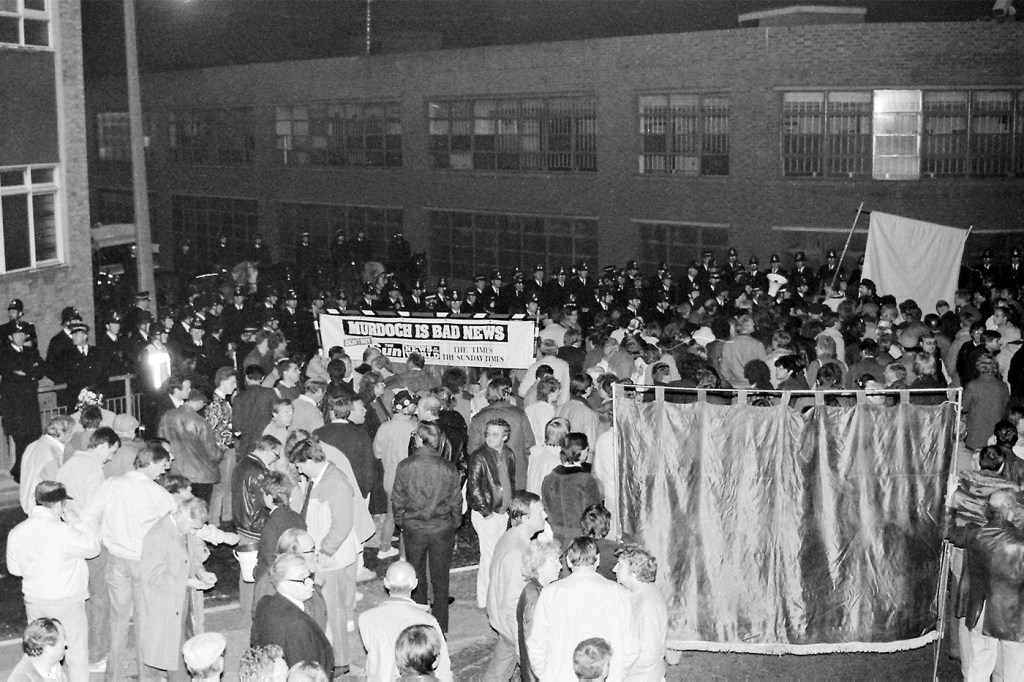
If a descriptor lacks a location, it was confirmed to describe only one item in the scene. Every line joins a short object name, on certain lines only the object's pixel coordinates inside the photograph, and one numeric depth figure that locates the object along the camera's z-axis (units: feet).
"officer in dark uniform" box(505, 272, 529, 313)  73.67
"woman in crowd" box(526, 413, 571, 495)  34.40
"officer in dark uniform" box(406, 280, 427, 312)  69.05
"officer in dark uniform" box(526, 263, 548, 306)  78.23
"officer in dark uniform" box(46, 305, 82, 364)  51.39
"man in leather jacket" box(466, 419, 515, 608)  35.37
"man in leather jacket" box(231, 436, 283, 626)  32.83
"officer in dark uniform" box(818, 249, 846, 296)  76.84
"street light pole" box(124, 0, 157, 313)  64.85
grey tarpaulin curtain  31.32
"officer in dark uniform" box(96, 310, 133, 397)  52.80
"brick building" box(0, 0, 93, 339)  65.51
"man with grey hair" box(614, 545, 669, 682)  24.82
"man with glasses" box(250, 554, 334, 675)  24.47
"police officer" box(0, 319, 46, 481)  49.93
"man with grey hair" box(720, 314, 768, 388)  47.42
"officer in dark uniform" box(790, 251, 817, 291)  76.95
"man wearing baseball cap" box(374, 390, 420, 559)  38.68
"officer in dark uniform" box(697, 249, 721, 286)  76.54
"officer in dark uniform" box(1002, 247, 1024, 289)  77.10
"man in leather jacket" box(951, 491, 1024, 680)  28.99
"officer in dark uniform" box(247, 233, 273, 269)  108.62
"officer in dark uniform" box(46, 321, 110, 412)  51.31
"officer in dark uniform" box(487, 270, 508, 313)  74.18
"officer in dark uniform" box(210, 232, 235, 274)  125.29
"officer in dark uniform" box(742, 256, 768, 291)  72.61
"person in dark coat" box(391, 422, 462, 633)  33.99
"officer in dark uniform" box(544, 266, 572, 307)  77.00
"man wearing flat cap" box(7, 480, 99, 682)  28.84
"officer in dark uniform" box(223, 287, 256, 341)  60.30
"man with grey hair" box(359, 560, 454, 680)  24.23
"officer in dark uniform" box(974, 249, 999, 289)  74.46
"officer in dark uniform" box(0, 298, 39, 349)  52.90
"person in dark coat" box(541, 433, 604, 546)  32.60
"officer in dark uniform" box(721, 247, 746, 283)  76.22
